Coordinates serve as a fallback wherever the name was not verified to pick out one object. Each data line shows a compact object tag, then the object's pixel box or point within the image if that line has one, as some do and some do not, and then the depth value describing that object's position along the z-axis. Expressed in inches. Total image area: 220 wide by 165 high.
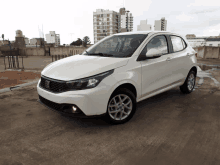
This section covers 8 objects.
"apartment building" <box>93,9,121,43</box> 5329.7
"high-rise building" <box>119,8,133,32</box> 6186.0
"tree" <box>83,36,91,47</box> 5275.6
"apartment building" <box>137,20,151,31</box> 5979.8
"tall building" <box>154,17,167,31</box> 6850.4
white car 113.7
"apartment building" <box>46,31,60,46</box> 6114.7
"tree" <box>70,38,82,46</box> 4554.4
